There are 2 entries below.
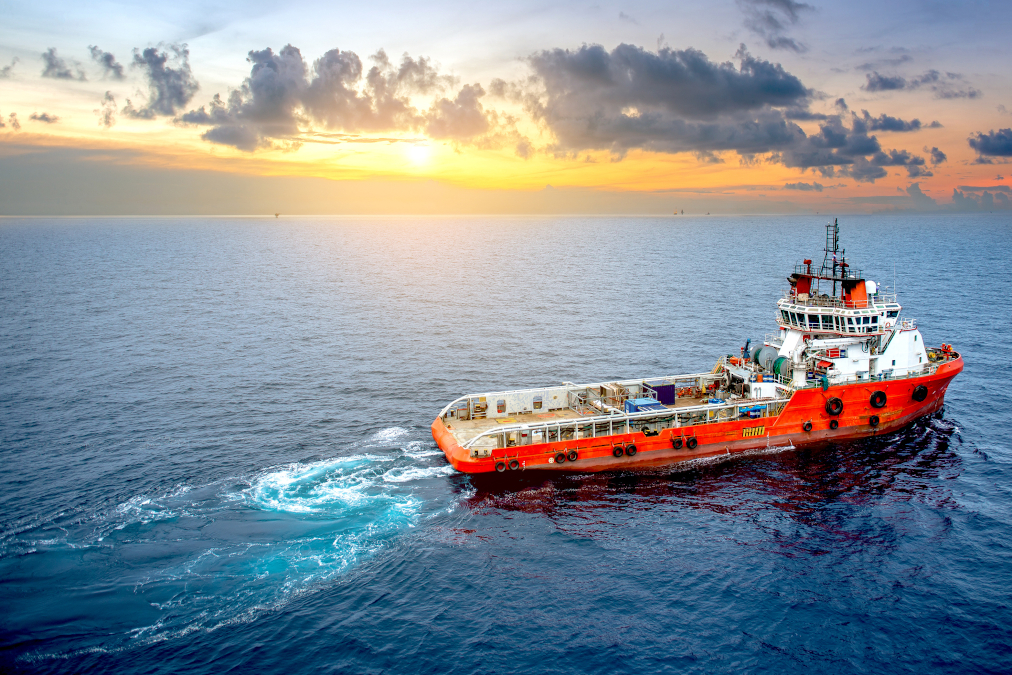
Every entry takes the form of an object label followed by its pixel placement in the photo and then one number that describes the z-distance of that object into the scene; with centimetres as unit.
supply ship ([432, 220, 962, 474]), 4716
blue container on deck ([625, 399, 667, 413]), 4997
